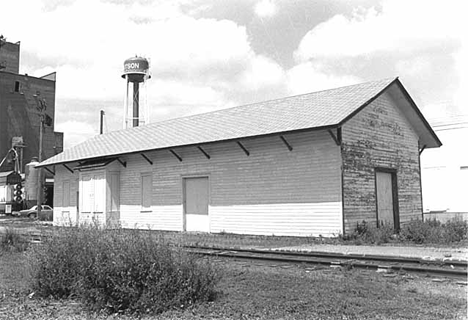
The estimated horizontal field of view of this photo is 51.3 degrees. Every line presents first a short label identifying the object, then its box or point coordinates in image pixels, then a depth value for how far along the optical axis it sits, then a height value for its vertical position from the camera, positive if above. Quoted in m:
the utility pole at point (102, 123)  55.57 +9.74
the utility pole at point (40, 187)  36.19 +1.69
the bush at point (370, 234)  16.38 -0.95
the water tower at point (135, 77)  50.06 +13.64
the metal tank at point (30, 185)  50.31 +2.56
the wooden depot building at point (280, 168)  17.84 +1.69
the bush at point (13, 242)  14.73 -1.01
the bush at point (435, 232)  16.06 -0.88
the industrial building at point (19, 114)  60.34 +12.23
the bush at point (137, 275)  6.61 -0.94
